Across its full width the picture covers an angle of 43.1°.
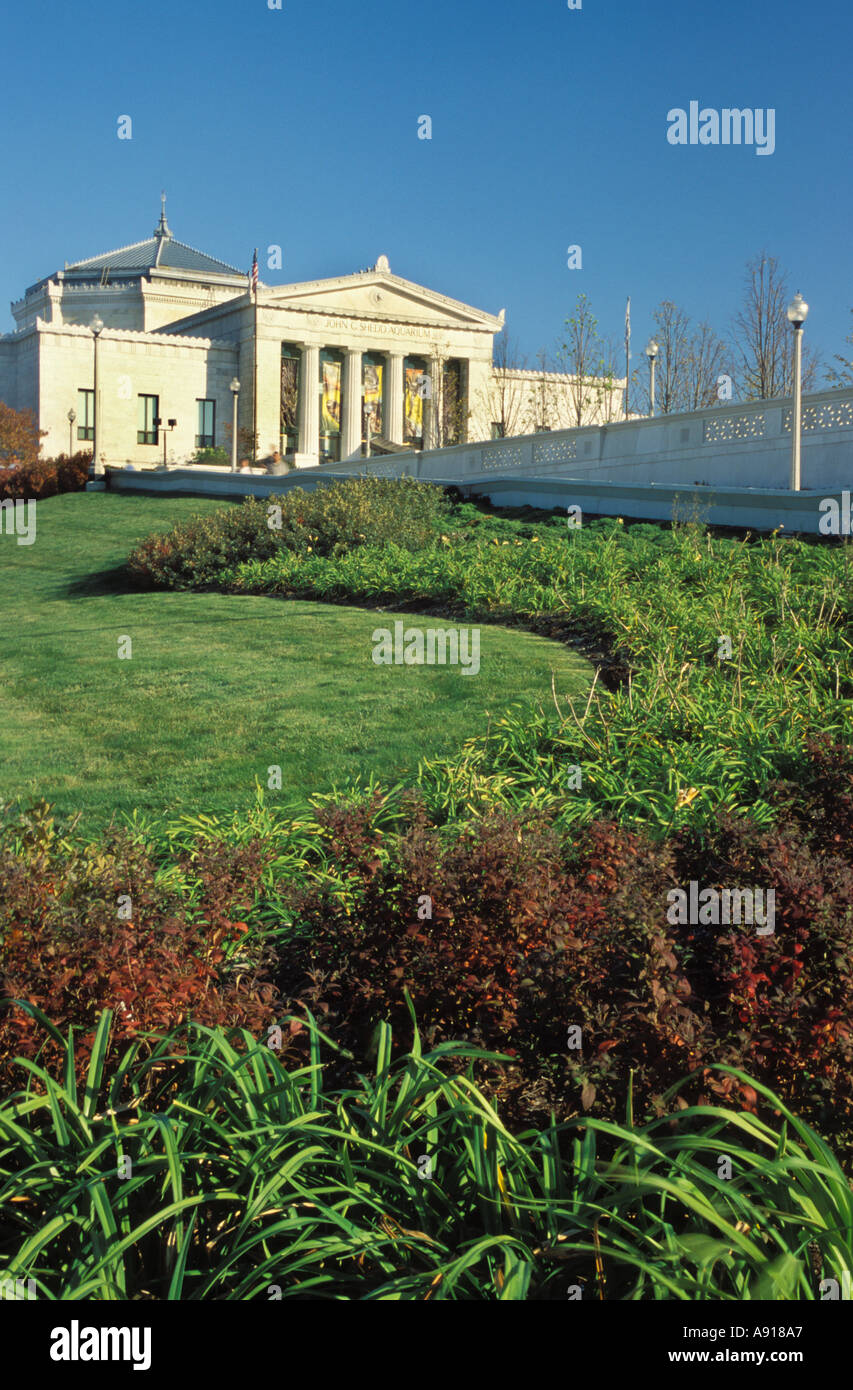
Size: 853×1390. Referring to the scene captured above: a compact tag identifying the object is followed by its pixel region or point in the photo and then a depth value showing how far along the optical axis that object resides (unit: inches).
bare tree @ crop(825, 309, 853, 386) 1227.2
